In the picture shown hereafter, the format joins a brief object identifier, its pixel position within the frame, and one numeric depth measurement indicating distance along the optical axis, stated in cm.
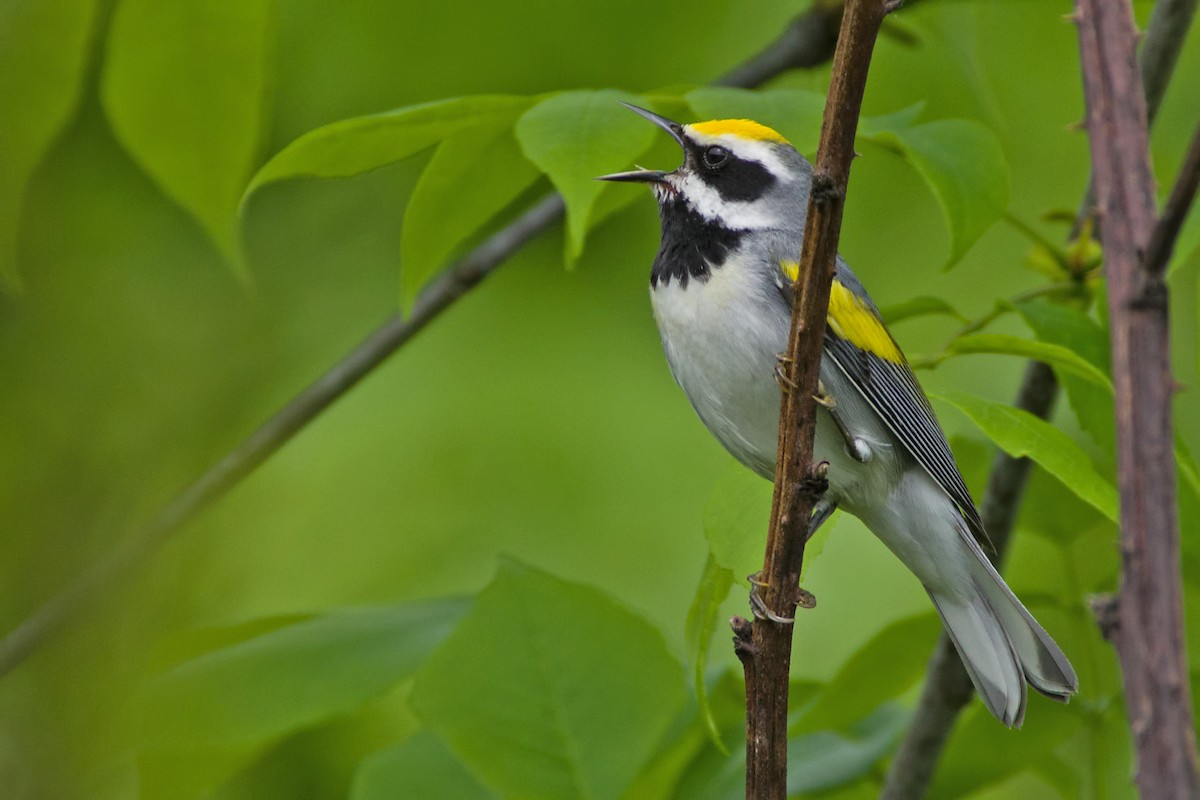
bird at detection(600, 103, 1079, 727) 493
